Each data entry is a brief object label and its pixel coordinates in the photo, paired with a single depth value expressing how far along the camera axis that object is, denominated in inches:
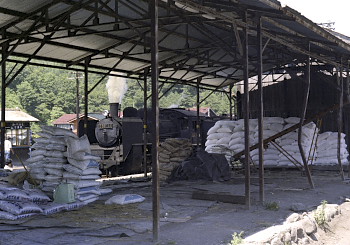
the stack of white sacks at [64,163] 362.9
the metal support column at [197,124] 766.5
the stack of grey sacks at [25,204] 300.4
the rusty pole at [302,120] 464.0
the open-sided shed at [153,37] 342.3
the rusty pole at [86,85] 561.4
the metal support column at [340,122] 549.2
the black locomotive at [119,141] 652.1
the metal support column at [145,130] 607.5
